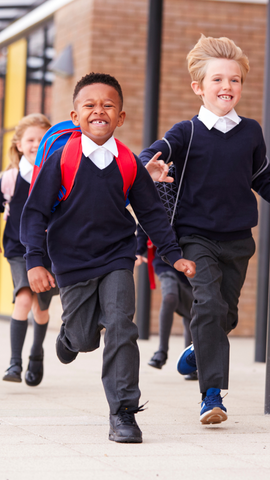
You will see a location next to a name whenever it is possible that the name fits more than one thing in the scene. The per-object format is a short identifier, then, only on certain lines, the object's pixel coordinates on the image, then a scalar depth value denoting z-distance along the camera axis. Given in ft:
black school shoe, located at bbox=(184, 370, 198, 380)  33.82
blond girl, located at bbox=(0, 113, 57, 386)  30.47
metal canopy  68.31
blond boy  22.19
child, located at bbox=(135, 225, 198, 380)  35.30
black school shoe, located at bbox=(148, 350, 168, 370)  34.79
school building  60.35
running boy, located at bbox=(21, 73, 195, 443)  19.67
